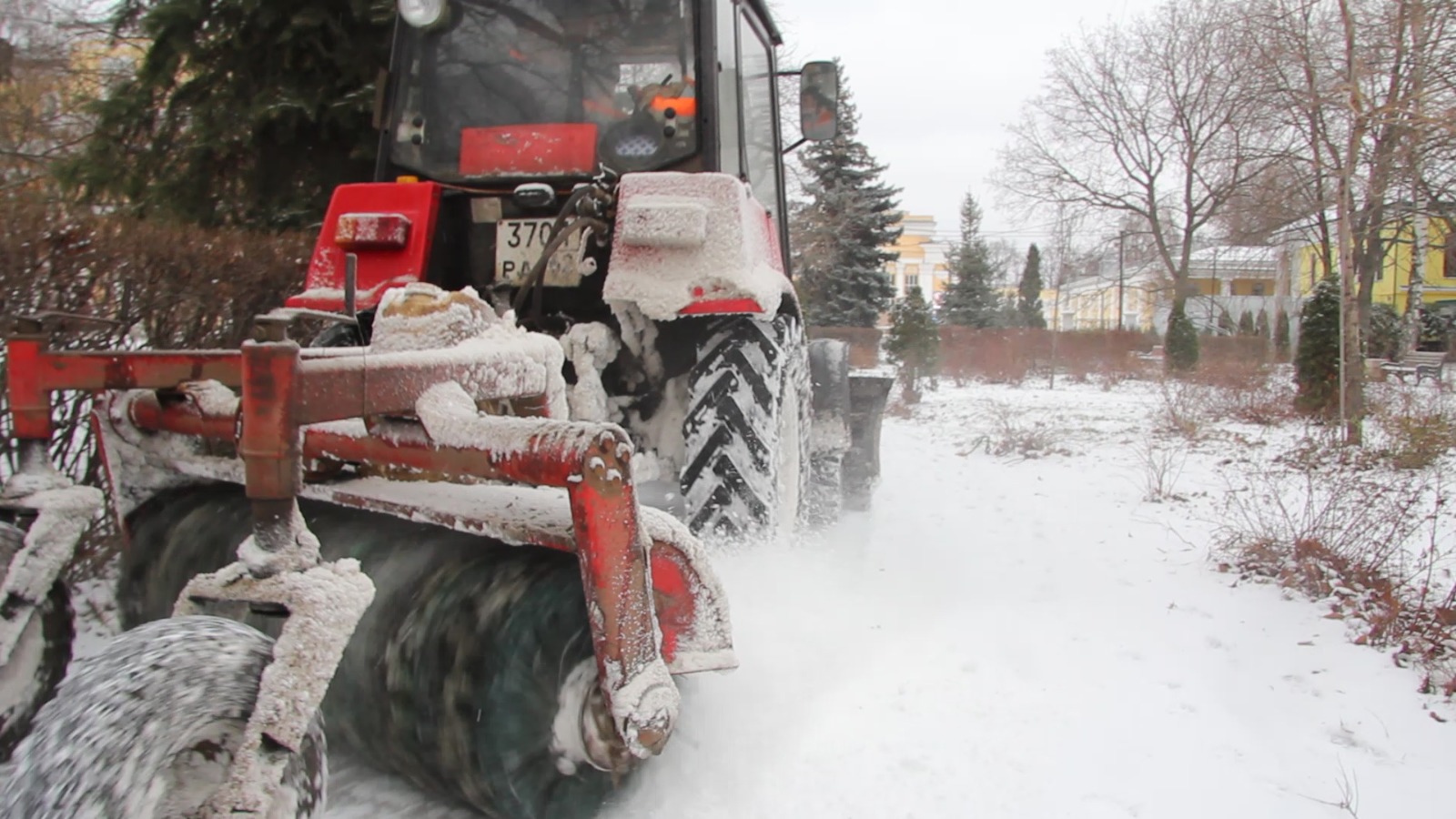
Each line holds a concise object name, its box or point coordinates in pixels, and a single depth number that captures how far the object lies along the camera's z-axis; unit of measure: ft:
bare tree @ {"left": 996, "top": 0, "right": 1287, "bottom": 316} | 79.22
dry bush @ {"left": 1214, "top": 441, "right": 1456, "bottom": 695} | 10.77
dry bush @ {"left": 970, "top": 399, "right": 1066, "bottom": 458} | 26.43
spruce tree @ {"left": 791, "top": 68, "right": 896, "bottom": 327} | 78.07
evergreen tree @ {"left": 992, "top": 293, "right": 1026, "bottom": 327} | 134.64
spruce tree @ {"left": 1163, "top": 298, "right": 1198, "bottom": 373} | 69.92
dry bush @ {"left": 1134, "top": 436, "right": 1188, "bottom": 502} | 19.16
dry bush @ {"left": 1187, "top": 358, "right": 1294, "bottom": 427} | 36.11
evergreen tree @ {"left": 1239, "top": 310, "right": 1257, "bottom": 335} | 114.01
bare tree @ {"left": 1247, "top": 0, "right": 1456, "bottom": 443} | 20.04
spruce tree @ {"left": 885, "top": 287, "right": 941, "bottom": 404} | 59.11
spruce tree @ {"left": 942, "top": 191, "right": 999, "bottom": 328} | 113.39
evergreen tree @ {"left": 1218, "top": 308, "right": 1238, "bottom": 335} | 98.48
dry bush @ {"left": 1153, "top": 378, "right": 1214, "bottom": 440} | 30.63
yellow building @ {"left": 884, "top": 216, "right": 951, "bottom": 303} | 221.87
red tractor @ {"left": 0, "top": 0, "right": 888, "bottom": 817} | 4.33
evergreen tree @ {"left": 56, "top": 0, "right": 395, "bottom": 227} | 20.18
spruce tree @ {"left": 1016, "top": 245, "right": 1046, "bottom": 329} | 155.12
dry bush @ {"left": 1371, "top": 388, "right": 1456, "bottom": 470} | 21.63
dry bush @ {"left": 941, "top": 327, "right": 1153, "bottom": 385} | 70.69
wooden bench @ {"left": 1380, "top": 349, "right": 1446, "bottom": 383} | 52.29
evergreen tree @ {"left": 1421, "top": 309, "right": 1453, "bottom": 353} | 88.33
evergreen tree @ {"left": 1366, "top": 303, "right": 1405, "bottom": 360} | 69.51
